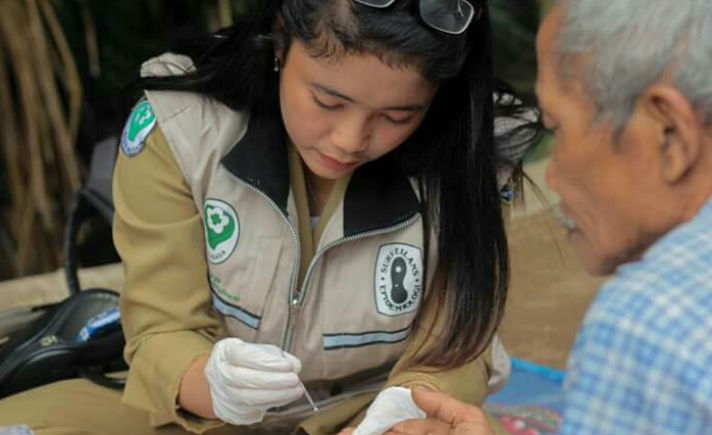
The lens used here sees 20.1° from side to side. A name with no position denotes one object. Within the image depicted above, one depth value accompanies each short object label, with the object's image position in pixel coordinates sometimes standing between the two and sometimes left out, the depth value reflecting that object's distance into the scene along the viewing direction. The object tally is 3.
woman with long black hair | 2.24
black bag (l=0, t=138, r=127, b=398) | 2.41
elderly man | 1.62
